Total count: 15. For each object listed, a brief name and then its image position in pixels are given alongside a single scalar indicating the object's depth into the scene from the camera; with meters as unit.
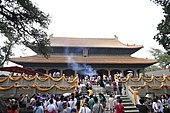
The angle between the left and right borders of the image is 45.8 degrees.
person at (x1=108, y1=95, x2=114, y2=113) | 10.98
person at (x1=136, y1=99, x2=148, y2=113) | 8.15
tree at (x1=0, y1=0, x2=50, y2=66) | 11.88
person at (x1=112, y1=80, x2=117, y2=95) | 16.38
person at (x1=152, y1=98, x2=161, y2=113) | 9.43
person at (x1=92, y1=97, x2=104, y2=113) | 7.57
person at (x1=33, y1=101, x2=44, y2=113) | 7.55
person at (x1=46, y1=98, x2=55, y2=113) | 7.74
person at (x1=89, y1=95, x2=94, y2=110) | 9.31
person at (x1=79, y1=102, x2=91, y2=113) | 6.80
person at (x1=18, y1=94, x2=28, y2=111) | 11.97
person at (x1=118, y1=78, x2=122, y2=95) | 15.68
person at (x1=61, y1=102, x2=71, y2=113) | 7.57
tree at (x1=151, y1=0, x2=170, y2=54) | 14.15
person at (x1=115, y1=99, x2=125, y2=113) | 8.47
